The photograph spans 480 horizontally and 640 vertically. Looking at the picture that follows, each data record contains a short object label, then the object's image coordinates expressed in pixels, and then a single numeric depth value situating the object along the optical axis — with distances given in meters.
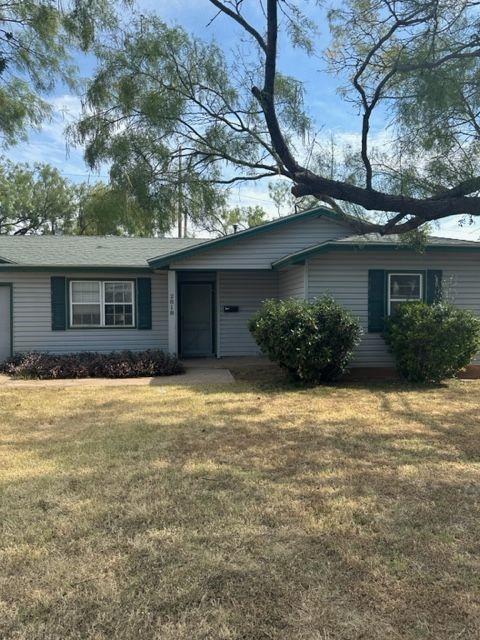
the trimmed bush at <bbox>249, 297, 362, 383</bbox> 9.59
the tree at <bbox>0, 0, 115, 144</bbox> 6.52
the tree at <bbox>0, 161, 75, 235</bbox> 32.12
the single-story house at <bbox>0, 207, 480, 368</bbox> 11.30
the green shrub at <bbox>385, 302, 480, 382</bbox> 9.91
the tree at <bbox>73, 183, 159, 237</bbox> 6.82
